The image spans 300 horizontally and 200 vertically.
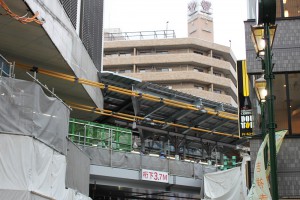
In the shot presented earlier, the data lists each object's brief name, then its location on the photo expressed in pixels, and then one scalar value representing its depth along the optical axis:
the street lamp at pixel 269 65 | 10.47
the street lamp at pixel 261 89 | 13.37
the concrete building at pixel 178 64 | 75.00
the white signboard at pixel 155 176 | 28.81
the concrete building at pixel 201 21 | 90.38
